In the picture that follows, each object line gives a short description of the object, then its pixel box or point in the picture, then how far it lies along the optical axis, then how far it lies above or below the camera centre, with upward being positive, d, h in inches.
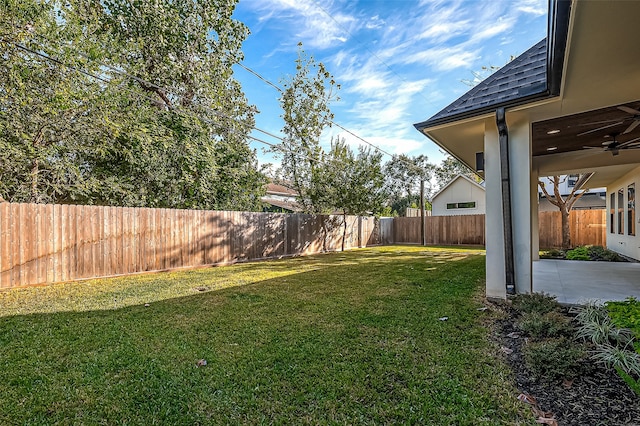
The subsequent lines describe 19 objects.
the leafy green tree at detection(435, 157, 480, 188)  1265.9 +184.9
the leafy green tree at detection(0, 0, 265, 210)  291.3 +122.3
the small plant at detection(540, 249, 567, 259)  358.5 -45.5
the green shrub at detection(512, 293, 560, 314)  141.0 -40.3
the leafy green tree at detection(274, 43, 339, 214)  546.9 +170.0
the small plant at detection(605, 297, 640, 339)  109.5 -36.7
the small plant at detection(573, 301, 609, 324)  125.3 -39.9
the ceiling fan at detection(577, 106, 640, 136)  155.3 +50.9
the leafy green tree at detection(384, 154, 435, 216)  1171.9 +142.3
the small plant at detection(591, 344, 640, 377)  91.5 -42.7
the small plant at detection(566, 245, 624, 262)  318.3 -41.6
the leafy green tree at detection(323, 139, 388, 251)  506.3 +60.1
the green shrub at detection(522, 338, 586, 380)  91.2 -42.9
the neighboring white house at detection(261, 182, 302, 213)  838.5 +62.6
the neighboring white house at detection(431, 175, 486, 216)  783.7 +45.8
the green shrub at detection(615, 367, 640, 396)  77.3 -41.2
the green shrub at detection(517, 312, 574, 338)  119.0 -42.3
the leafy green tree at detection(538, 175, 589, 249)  483.8 +6.1
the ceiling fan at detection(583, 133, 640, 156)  207.1 +47.1
